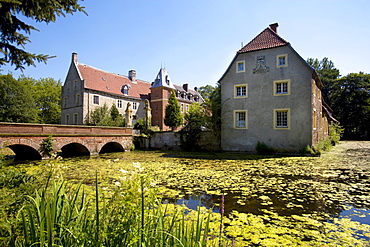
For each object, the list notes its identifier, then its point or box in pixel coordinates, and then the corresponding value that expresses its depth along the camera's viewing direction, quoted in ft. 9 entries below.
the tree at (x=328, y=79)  145.28
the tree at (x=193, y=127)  65.02
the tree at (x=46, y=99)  141.28
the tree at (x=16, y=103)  109.09
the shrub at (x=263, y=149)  52.49
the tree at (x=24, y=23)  16.26
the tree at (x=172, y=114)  107.76
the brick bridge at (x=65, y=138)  45.23
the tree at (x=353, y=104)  126.31
